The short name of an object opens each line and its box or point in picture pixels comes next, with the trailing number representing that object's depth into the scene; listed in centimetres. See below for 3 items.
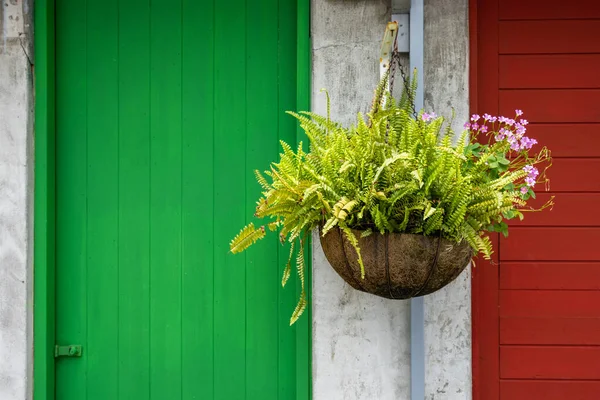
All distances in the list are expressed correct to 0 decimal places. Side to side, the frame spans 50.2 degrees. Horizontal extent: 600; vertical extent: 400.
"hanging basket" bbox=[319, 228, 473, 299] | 227
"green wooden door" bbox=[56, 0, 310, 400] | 310
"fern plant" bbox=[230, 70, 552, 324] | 224
